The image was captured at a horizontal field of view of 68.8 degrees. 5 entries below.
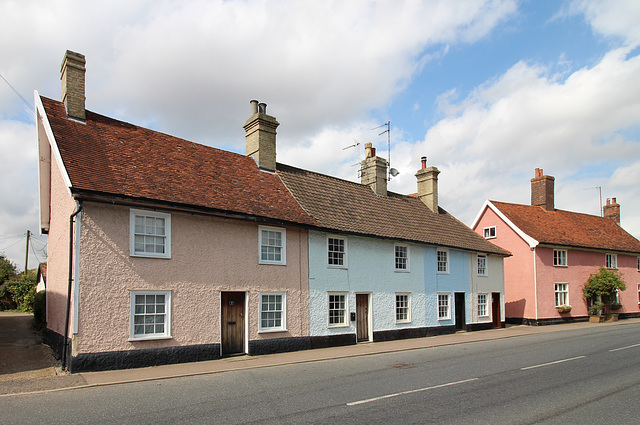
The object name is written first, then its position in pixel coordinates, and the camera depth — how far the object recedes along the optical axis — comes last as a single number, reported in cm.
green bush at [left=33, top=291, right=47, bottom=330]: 1961
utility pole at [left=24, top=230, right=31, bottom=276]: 4480
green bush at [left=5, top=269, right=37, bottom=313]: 3861
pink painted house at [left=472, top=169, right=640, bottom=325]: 3042
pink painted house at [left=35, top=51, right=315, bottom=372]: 1262
